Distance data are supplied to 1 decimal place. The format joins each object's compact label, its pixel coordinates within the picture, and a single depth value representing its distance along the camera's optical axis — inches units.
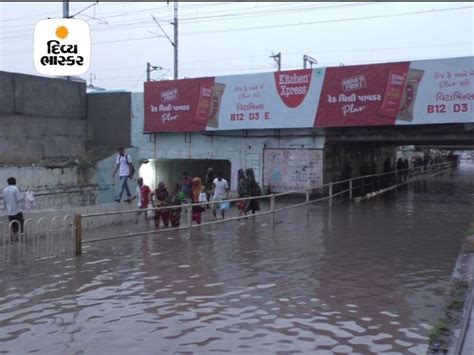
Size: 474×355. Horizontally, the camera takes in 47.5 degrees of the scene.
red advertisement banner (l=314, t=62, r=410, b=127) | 764.6
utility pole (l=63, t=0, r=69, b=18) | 1017.0
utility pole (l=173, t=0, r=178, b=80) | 1456.7
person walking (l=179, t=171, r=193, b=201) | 638.5
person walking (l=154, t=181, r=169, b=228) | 571.8
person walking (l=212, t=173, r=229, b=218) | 635.5
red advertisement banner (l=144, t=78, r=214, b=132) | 933.8
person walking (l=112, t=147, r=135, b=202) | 720.3
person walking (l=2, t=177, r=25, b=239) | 472.4
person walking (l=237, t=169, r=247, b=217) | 601.3
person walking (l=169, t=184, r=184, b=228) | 567.2
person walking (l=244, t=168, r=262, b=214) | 600.1
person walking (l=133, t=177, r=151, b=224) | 649.0
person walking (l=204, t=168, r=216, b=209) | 787.9
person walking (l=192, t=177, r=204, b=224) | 664.6
